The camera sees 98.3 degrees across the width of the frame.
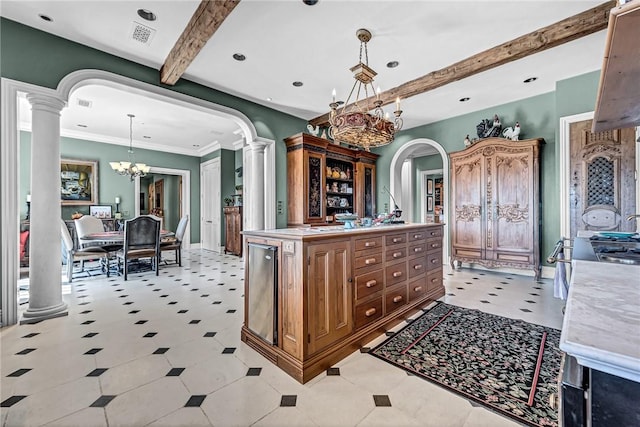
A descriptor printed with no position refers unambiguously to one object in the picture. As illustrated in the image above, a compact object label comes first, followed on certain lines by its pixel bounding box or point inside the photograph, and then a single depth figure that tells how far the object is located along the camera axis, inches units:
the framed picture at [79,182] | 246.2
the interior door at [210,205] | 306.2
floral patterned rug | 66.6
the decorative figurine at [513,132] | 179.2
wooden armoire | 168.7
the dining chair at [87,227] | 201.4
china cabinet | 201.0
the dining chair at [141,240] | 183.0
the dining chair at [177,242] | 217.9
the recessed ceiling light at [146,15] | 104.0
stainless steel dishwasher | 84.4
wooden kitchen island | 76.9
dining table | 185.1
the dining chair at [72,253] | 172.3
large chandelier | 107.3
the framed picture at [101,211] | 256.7
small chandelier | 227.9
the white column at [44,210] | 112.1
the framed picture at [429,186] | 378.3
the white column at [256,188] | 195.3
